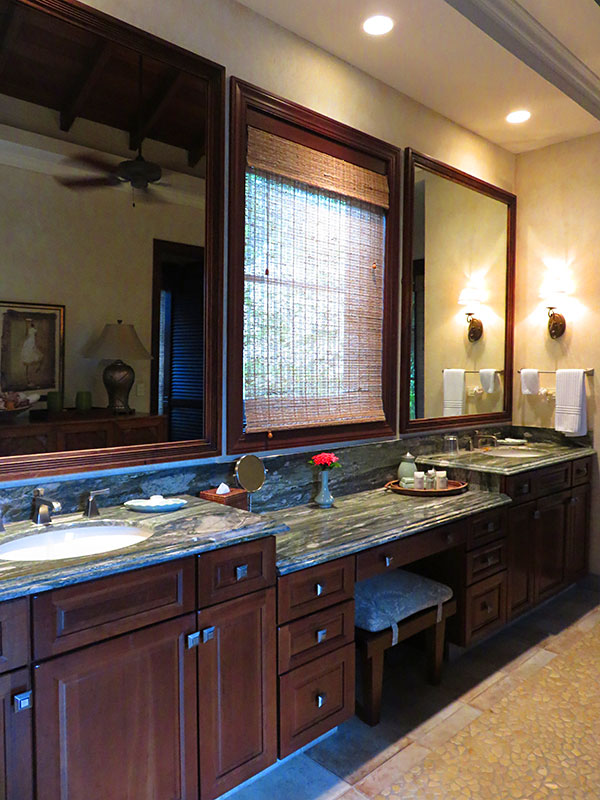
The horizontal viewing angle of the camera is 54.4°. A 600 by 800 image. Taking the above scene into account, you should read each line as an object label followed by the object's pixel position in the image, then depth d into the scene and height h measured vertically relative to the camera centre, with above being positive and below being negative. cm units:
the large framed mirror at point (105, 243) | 183 +46
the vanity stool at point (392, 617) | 226 -98
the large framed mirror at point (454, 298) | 323 +50
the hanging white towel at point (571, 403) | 364 -15
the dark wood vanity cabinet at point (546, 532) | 304 -86
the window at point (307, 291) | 246 +40
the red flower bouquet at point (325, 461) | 256 -36
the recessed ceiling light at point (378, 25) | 247 +151
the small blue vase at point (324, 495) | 262 -53
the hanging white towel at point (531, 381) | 386 -1
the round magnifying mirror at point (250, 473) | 236 -39
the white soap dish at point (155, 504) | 198 -44
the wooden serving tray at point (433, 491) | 286 -55
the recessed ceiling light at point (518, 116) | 338 +154
